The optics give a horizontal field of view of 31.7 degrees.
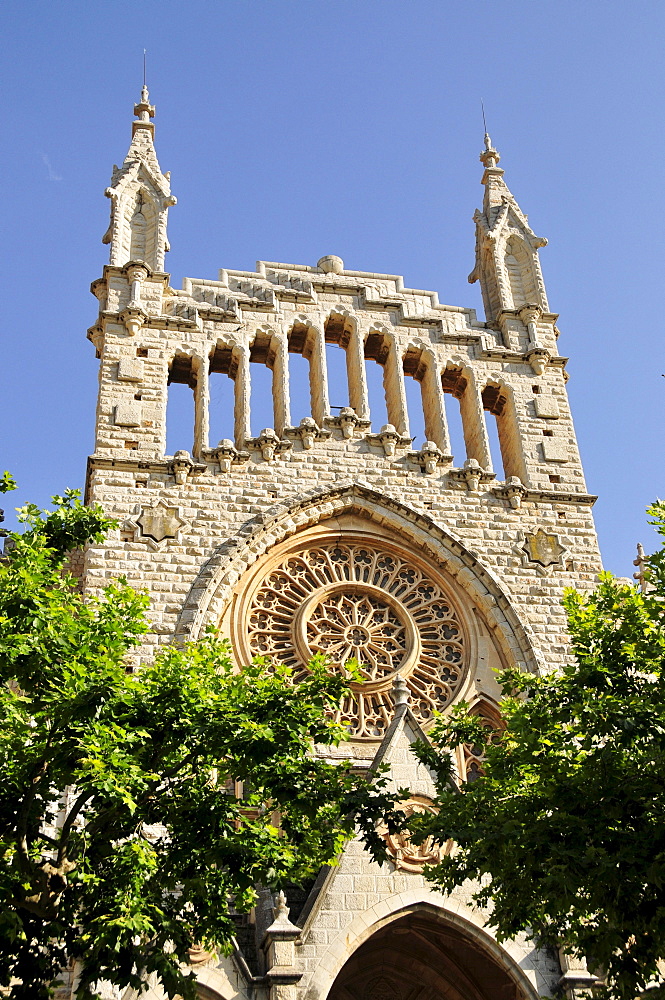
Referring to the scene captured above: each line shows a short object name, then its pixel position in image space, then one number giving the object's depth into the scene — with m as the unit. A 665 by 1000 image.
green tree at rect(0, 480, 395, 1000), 11.34
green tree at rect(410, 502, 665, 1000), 11.38
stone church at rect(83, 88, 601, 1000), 16.86
